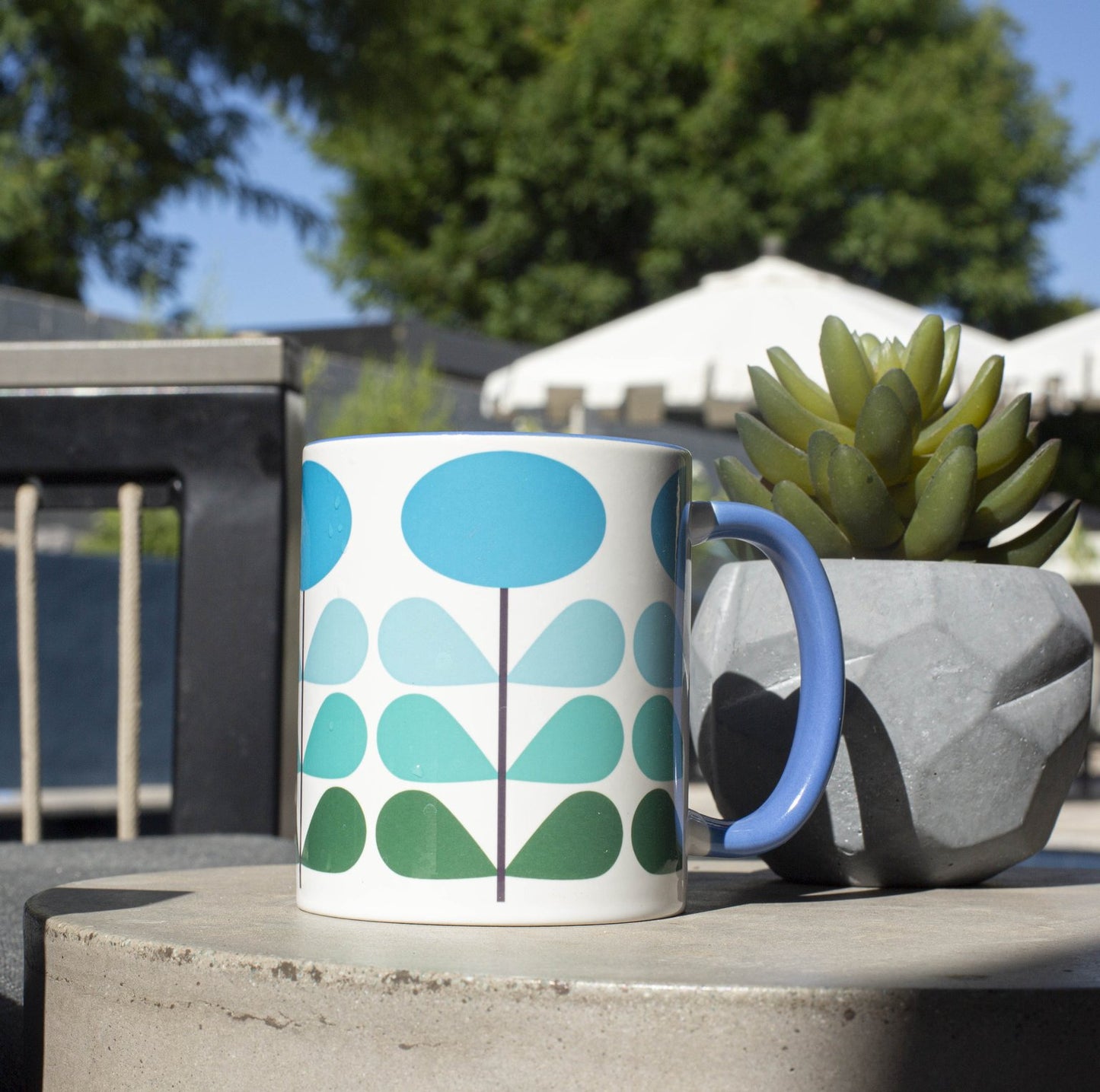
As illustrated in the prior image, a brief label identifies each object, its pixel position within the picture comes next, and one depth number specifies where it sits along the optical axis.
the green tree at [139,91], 9.79
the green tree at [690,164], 17.95
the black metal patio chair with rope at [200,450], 0.88
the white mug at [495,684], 0.54
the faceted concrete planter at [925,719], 0.60
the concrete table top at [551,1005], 0.47
